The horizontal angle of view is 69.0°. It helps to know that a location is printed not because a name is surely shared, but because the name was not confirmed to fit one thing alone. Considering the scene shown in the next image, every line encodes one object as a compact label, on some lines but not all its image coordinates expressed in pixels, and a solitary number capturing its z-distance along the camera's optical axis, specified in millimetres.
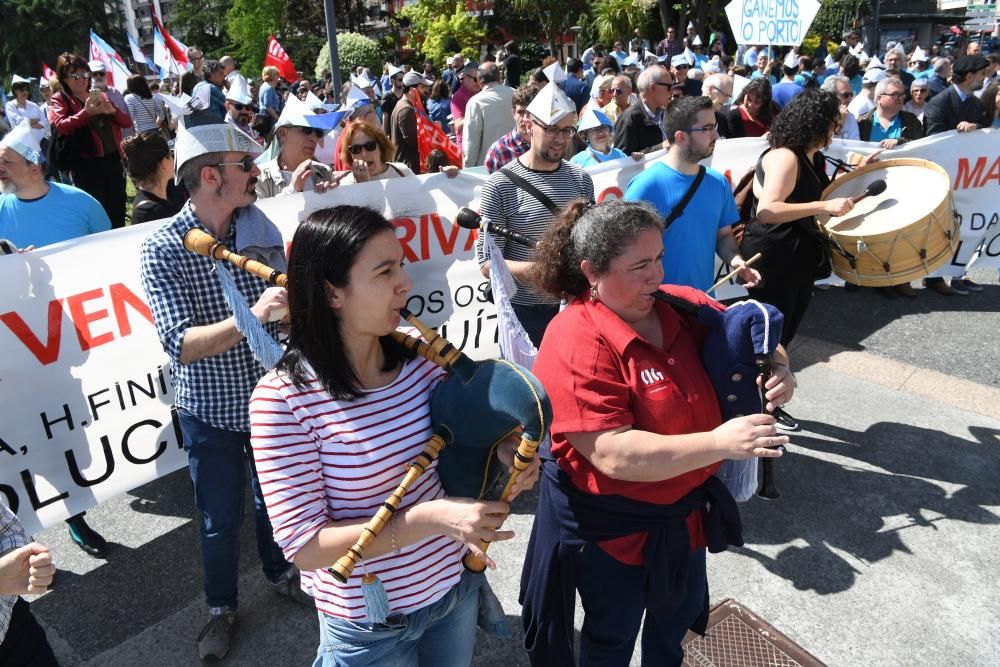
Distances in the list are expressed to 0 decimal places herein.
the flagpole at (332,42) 8031
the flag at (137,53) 15370
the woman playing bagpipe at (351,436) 1582
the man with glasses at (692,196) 3504
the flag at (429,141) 8211
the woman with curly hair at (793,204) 3816
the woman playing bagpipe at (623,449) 1930
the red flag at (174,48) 13992
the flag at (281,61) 12633
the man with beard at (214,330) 2422
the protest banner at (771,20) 8586
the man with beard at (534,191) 3535
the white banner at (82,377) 3143
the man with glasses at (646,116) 6727
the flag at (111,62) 11117
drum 3861
